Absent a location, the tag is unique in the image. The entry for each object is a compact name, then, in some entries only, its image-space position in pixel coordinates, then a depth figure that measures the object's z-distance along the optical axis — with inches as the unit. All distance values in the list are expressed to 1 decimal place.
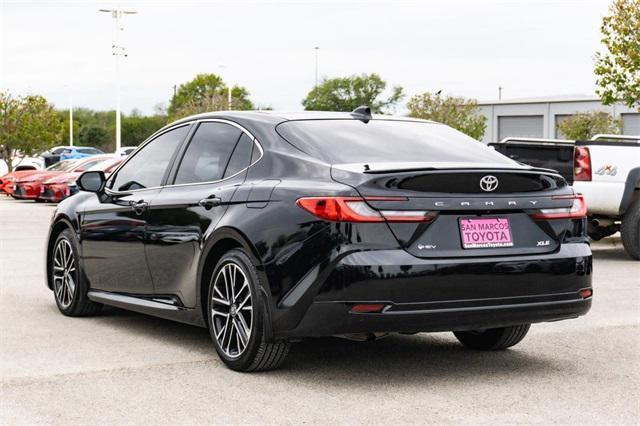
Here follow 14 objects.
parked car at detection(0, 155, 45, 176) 1657.7
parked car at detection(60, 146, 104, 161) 2463.1
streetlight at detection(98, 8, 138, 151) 1900.8
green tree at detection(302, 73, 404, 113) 4495.6
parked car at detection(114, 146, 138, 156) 1462.8
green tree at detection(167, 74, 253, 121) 4884.4
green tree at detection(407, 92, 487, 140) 2440.9
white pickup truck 562.3
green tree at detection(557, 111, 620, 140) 2237.7
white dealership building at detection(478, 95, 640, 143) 2970.0
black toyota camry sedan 228.7
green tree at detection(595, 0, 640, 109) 959.6
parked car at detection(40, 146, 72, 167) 1878.8
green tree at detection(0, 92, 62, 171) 1967.3
